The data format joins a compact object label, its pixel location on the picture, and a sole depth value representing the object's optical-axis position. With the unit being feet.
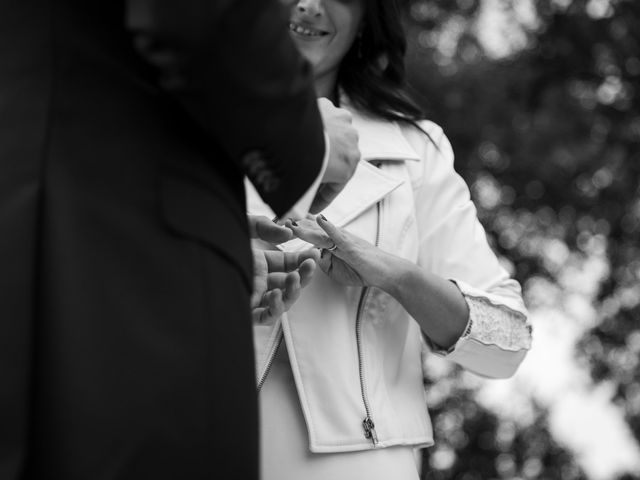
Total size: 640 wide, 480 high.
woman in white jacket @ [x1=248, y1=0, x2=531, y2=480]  6.88
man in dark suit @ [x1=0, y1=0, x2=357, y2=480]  4.78
